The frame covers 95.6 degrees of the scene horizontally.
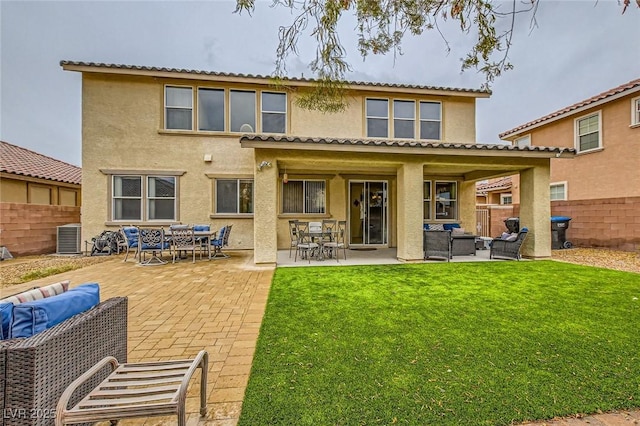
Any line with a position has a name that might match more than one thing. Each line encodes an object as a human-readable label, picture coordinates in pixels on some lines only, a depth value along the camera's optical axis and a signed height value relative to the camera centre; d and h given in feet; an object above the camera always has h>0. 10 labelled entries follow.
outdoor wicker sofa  5.36 -3.06
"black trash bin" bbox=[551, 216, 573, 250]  38.91 -2.29
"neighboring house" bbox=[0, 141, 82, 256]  33.86 +2.18
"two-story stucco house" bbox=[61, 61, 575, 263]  35.99 +6.99
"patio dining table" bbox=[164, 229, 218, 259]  29.71 -2.38
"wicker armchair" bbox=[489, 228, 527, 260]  29.78 -3.40
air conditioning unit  36.27 -3.09
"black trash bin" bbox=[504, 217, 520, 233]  38.22 -1.21
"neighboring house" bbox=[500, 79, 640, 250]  36.45 +7.00
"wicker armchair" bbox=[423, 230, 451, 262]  29.50 -2.94
